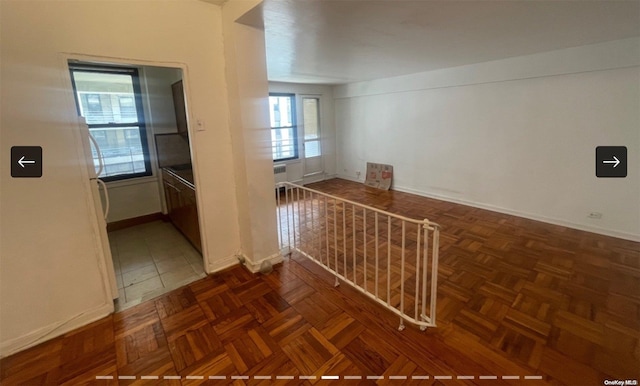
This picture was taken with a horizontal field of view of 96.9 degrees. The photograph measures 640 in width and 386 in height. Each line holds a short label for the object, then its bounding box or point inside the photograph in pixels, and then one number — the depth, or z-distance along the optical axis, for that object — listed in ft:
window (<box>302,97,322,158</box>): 21.08
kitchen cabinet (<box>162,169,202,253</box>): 9.68
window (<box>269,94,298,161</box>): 19.48
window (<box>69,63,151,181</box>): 11.66
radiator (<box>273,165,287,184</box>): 19.37
